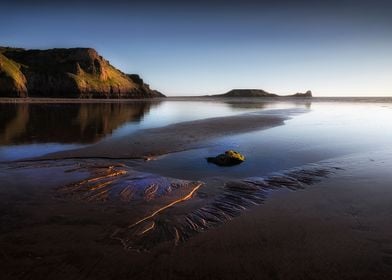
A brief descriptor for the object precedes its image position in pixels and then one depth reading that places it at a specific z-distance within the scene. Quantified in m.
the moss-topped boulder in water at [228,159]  13.12
